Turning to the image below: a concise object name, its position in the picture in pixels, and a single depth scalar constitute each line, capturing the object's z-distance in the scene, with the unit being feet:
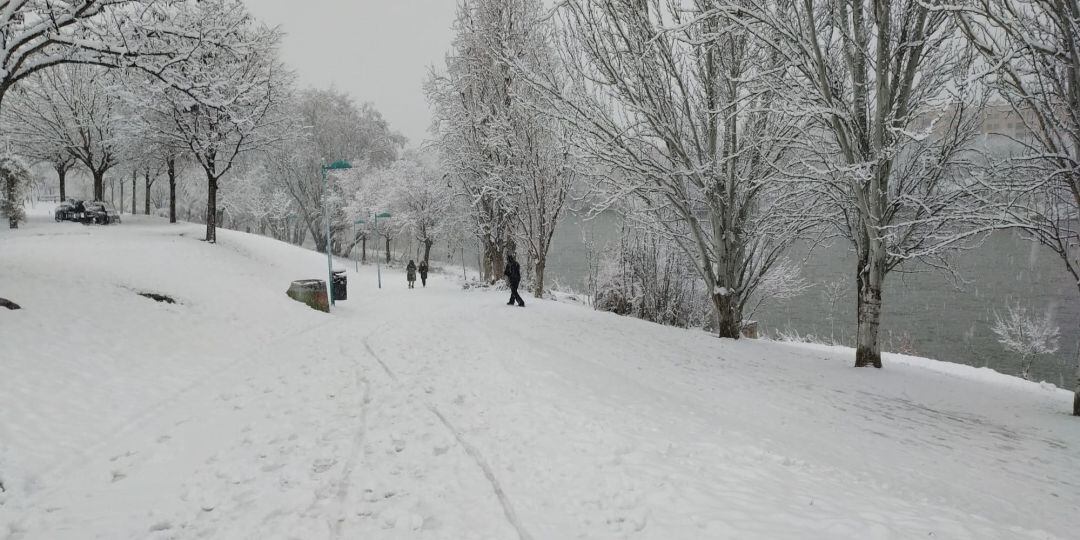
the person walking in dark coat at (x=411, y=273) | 75.82
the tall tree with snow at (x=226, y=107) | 41.57
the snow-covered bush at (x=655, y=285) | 72.74
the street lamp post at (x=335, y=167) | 47.44
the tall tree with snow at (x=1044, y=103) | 19.85
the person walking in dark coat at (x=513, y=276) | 45.30
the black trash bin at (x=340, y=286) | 50.08
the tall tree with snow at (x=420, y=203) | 115.44
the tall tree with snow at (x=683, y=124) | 32.71
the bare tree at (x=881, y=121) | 26.09
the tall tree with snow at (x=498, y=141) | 58.03
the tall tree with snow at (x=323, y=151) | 119.75
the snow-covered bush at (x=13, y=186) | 62.23
